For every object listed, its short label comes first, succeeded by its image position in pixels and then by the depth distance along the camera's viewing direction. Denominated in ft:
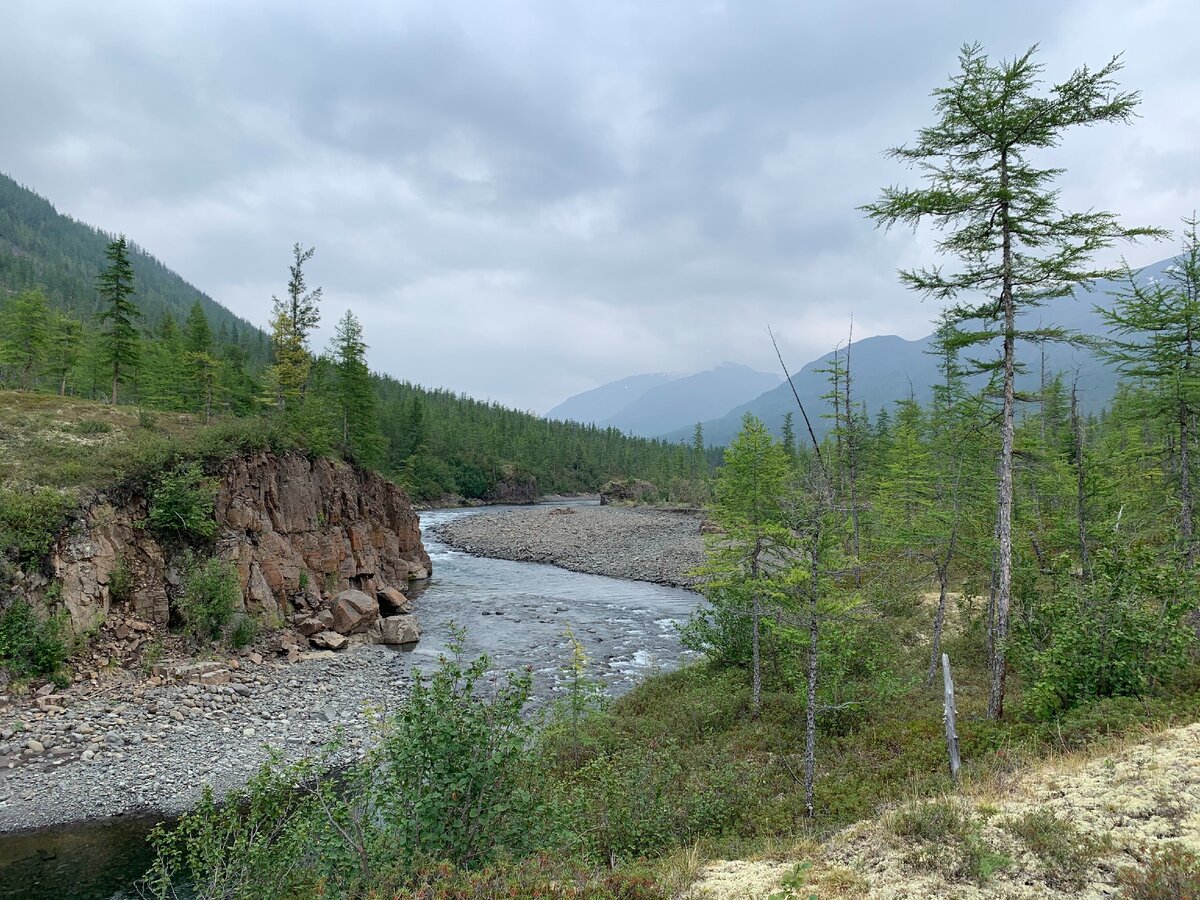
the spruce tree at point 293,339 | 137.49
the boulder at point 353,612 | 94.48
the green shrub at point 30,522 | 62.49
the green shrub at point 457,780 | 23.34
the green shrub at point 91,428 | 94.17
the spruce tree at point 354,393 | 159.84
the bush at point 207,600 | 74.69
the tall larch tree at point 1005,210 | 40.06
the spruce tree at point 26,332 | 155.74
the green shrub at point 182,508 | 79.09
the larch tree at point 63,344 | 164.35
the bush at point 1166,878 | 18.45
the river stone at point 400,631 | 94.02
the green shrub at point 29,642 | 59.26
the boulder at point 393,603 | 112.63
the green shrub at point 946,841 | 22.44
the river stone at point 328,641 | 87.30
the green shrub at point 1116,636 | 36.09
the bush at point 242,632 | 78.07
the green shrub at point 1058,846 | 21.13
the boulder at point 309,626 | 89.71
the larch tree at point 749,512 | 52.47
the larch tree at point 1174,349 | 53.26
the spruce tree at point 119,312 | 129.49
